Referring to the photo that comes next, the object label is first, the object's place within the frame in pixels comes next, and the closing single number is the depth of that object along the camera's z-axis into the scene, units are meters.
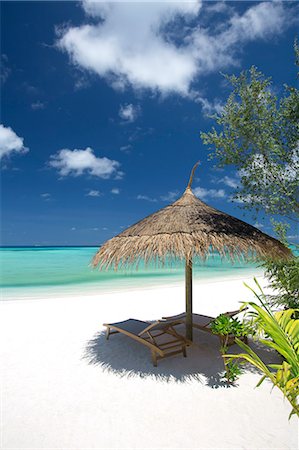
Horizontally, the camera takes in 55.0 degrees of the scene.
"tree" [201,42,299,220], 4.90
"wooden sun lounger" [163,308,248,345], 4.44
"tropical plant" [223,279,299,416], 1.53
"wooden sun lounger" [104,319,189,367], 3.91
